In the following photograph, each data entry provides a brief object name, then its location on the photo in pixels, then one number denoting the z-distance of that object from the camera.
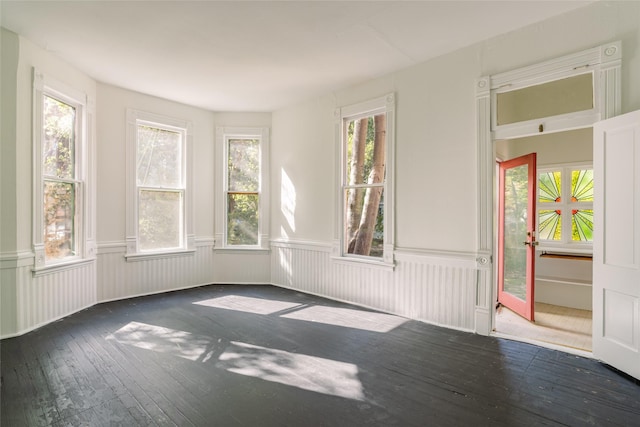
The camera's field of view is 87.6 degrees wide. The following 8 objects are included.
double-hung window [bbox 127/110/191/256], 4.85
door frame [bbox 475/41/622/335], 3.07
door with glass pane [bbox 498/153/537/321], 3.97
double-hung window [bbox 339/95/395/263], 4.27
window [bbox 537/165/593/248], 4.99
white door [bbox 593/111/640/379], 2.53
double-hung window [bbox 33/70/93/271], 3.60
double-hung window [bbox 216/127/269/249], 5.84
